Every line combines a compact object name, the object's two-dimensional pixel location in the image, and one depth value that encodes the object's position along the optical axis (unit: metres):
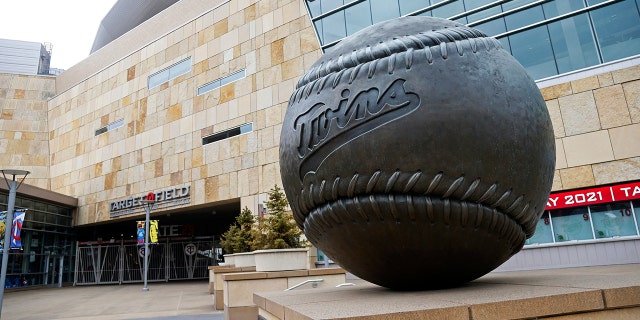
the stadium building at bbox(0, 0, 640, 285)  14.32
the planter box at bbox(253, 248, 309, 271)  8.18
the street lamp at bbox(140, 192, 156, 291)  21.39
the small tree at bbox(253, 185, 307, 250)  9.65
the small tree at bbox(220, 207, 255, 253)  12.55
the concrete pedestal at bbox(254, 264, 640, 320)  2.41
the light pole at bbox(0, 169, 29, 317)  11.06
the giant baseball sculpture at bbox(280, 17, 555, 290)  2.91
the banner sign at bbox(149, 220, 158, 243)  23.17
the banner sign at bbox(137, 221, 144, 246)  23.05
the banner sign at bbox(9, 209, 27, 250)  12.84
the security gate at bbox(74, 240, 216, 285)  29.17
